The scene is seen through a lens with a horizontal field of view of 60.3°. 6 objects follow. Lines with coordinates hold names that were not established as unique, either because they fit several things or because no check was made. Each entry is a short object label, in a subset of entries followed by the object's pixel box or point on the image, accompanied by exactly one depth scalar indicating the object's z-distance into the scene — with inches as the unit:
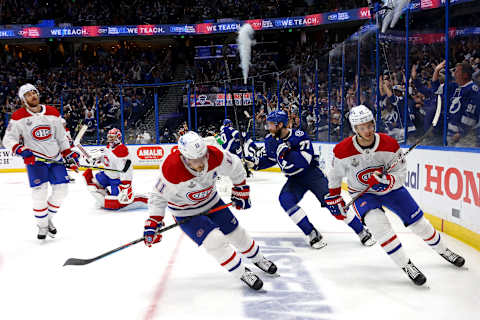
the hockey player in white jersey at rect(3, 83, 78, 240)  163.0
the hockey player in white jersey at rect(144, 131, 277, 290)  105.2
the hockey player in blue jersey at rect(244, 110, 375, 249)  155.2
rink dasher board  149.3
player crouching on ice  231.8
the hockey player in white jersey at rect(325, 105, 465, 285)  113.7
